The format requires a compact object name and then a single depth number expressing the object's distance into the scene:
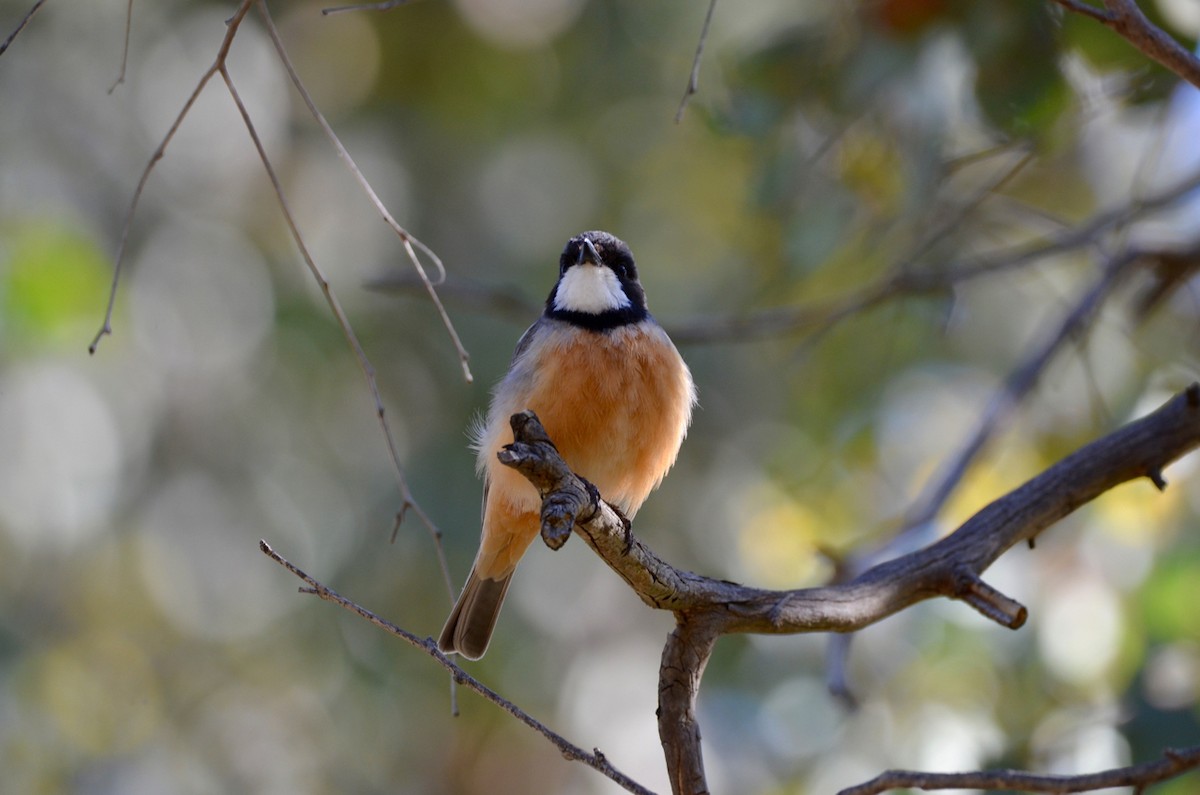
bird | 9.41
